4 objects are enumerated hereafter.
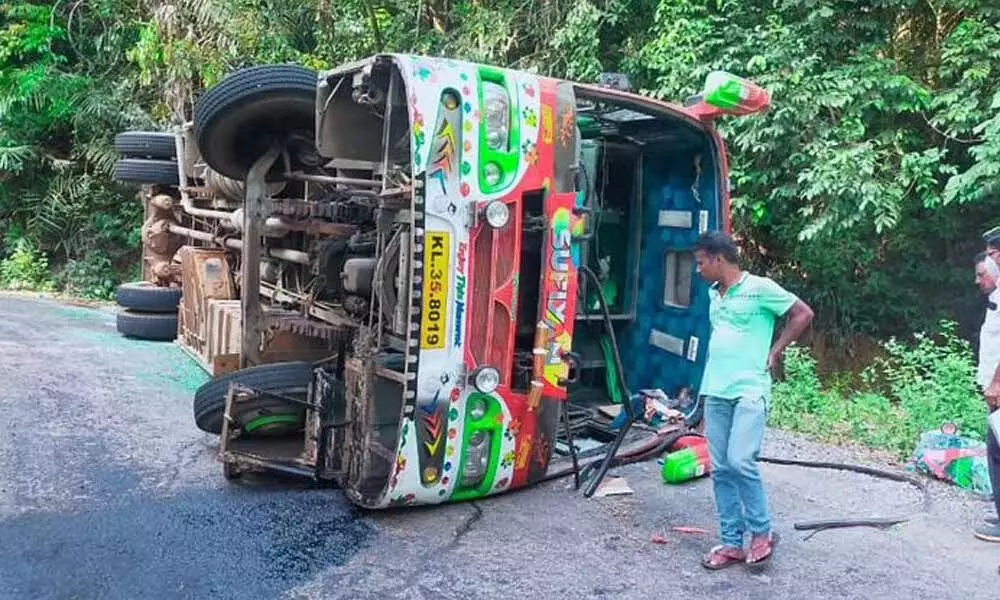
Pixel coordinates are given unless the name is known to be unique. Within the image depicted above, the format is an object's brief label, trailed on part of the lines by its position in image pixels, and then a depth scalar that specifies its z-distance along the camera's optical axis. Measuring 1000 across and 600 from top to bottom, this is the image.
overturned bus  4.22
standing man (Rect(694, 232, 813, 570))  3.88
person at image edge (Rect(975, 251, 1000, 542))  4.41
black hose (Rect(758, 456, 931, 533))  4.48
